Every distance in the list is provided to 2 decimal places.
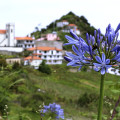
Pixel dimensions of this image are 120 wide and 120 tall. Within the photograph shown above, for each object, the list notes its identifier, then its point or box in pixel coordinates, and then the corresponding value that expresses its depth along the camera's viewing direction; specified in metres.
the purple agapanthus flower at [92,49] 1.31
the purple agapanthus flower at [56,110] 2.66
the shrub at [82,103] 7.99
